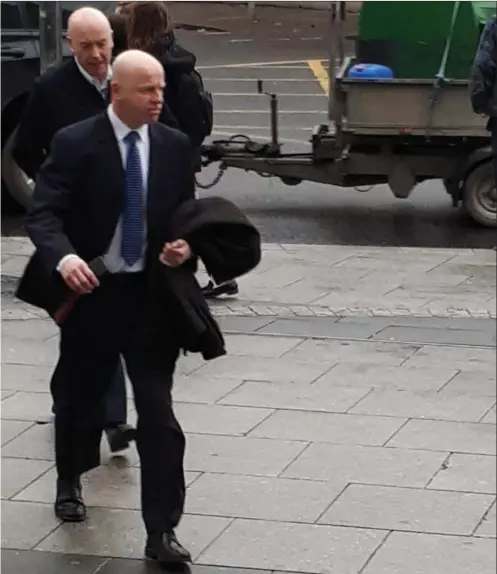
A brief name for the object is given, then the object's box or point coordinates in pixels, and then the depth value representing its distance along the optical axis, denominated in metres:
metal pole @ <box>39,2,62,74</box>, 10.60
